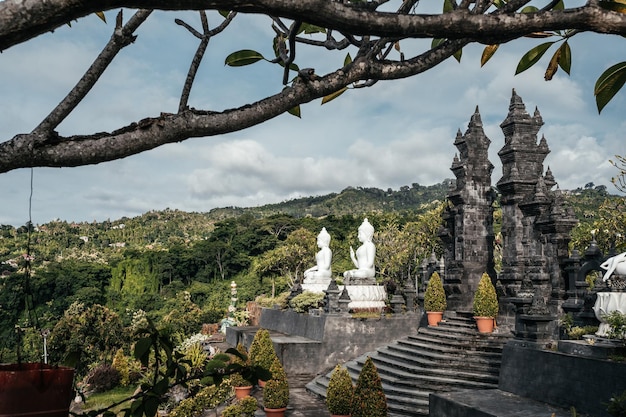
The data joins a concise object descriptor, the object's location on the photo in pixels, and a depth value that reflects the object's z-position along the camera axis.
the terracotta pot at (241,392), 15.18
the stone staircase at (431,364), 13.59
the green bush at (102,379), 23.09
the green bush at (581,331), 11.51
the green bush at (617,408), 6.84
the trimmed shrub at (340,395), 12.23
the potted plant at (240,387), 14.79
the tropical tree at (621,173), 23.97
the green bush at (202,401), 13.41
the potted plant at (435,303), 18.81
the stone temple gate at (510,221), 17.62
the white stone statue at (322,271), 22.38
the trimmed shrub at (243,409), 12.74
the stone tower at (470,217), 20.05
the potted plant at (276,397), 13.09
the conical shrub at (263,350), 14.84
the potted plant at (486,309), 16.36
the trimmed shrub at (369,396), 10.71
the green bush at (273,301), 23.23
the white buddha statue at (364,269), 20.95
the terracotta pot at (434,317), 18.83
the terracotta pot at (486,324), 16.36
